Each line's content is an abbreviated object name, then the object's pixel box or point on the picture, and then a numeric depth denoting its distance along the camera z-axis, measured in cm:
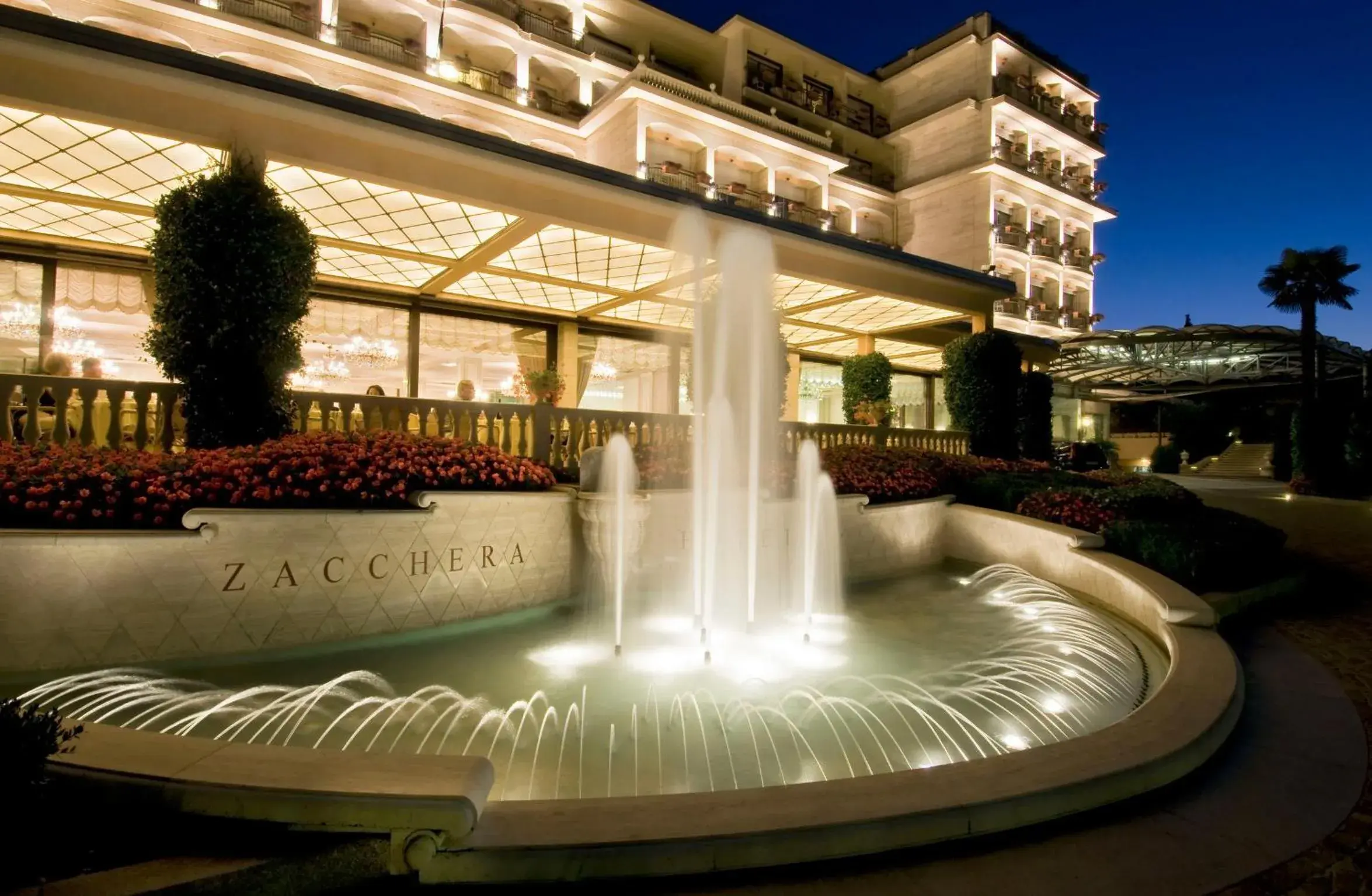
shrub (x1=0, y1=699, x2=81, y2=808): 178
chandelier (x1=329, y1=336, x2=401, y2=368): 1669
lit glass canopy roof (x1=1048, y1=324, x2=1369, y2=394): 2748
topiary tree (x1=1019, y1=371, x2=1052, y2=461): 1847
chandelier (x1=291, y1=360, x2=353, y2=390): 1642
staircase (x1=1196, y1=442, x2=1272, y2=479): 3019
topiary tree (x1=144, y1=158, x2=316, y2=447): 717
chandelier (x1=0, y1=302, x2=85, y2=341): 1259
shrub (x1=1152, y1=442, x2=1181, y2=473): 3162
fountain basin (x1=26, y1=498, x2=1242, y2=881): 221
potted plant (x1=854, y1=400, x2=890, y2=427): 1642
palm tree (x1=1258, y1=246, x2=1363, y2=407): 2698
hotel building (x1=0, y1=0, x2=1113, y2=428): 840
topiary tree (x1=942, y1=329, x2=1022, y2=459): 1587
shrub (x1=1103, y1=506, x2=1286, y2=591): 673
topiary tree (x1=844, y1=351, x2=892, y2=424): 1798
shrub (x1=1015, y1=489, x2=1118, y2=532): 887
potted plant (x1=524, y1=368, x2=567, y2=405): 1151
